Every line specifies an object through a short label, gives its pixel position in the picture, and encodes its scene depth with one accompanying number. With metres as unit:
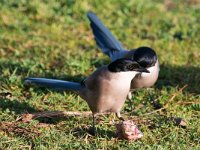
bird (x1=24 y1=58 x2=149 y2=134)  8.85
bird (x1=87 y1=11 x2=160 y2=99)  10.60
